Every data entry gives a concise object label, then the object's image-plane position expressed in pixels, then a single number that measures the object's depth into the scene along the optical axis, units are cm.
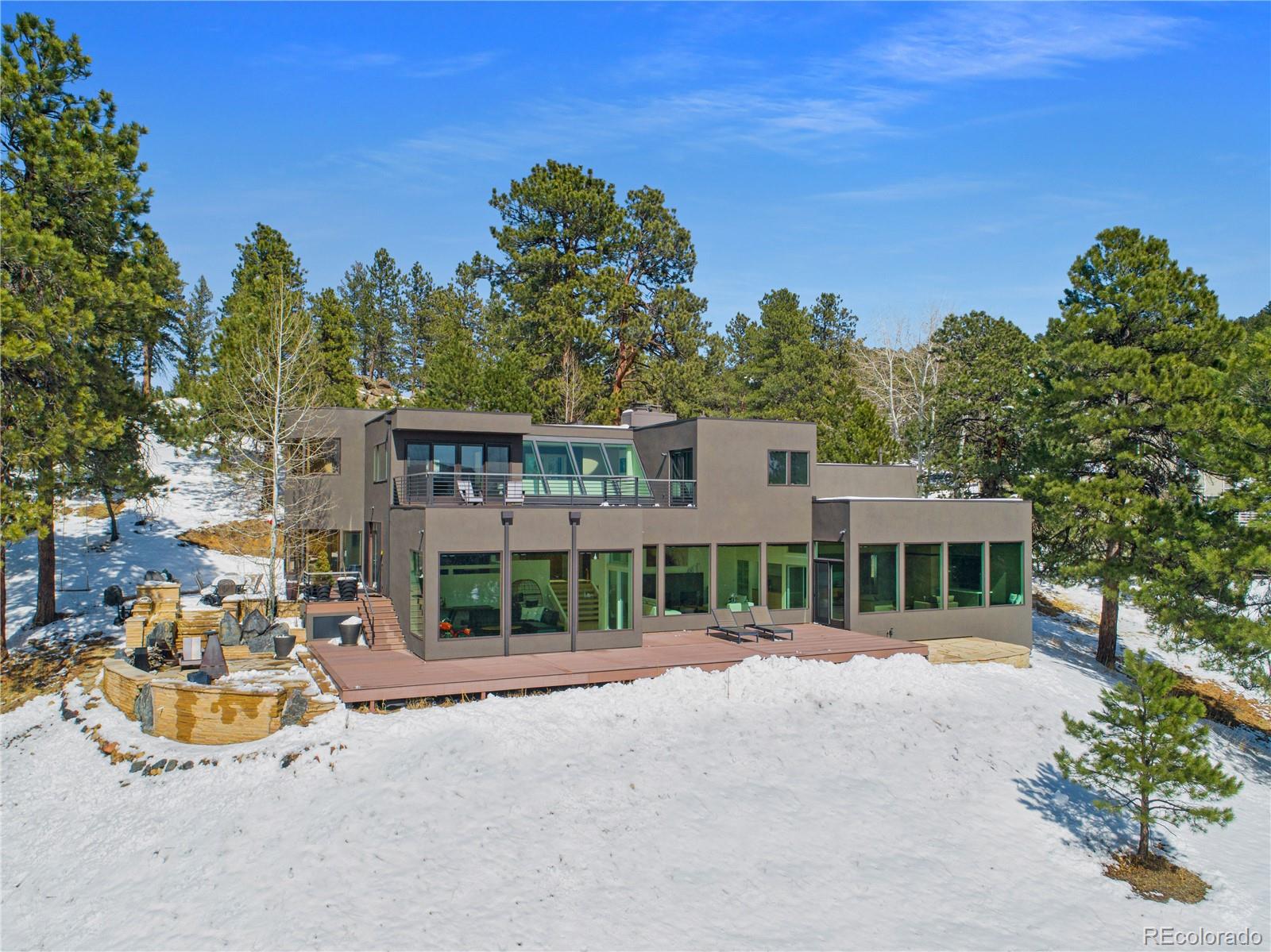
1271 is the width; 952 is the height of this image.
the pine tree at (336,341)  3678
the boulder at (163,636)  1680
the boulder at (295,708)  1380
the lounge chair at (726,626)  1981
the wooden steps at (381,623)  1816
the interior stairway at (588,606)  1803
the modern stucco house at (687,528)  1831
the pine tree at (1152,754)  1153
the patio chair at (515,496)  1952
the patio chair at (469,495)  1842
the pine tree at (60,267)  1788
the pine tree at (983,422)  2833
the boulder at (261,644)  1761
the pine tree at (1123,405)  2195
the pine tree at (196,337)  2719
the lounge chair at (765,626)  1961
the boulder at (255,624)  1794
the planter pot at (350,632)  1831
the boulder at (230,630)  1758
